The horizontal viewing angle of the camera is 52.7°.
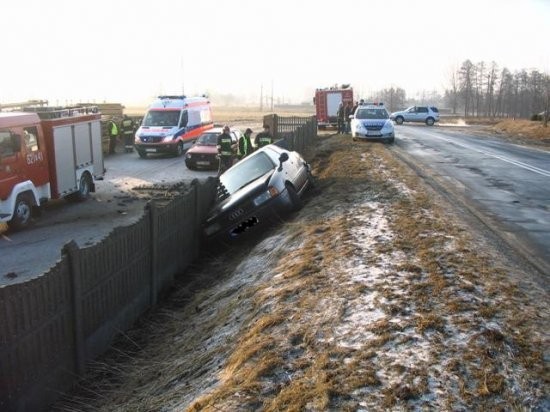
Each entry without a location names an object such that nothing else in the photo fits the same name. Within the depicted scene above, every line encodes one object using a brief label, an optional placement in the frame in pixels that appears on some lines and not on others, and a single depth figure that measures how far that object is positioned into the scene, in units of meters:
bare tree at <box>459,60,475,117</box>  109.36
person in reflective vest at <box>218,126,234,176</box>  18.44
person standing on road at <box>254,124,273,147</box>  19.70
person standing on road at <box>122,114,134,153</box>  29.81
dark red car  22.47
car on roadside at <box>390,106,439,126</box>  51.47
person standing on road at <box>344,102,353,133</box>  31.50
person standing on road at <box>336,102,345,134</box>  31.19
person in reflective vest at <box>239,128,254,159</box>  18.42
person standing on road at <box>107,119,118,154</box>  28.08
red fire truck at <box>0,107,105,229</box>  12.98
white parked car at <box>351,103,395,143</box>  24.03
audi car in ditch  10.42
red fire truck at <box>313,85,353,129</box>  40.19
